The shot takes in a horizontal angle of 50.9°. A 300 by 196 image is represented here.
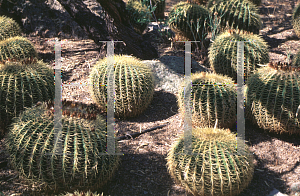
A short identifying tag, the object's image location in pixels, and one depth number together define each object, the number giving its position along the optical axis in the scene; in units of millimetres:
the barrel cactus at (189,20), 6949
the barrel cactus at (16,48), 5074
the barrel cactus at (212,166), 2842
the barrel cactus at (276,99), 3834
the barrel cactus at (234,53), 5238
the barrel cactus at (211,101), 3918
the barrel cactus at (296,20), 7668
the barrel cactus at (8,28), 6309
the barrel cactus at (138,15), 7234
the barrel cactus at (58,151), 2773
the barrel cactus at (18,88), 3703
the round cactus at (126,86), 4266
